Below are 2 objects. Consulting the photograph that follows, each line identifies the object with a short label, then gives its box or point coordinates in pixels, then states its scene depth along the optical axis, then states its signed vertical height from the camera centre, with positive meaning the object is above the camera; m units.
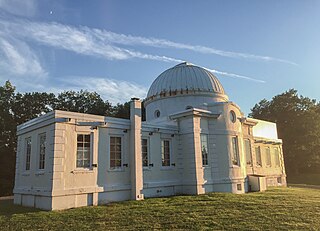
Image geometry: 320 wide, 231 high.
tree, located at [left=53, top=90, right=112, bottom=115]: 35.28 +8.38
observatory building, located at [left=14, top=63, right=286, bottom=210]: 12.68 +0.84
